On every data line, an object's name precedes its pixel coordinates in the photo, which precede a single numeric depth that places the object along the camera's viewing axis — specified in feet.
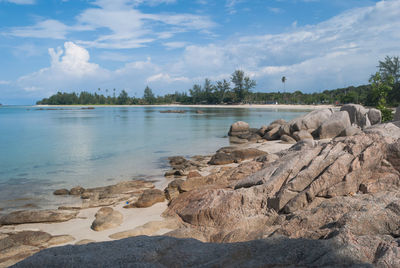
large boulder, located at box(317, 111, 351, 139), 62.80
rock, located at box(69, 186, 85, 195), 35.19
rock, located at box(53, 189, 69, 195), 35.55
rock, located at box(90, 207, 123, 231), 23.97
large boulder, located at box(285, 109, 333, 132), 68.13
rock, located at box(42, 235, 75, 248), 21.57
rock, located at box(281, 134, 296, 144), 62.63
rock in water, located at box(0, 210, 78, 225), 26.55
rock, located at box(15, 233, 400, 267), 8.97
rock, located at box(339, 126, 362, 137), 58.18
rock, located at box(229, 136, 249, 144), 74.52
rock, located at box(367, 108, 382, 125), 64.95
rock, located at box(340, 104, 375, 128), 64.18
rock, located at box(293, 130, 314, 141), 64.44
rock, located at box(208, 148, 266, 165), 46.83
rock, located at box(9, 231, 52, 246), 21.70
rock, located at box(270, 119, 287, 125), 83.05
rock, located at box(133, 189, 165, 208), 28.86
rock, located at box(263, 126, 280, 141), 73.47
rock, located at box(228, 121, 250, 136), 88.56
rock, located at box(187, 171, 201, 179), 36.58
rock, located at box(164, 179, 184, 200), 30.70
